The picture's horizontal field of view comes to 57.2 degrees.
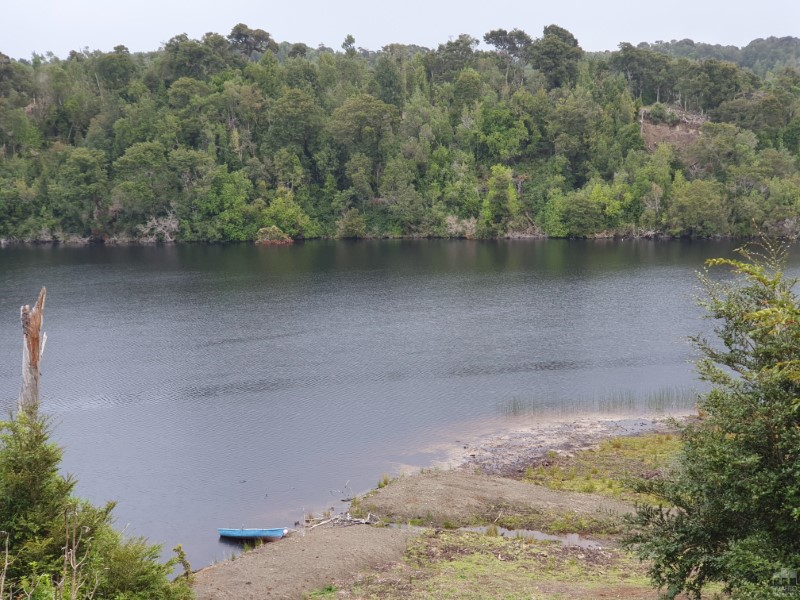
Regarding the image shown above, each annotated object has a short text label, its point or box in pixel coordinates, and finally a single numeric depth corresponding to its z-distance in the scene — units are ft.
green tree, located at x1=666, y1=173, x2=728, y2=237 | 350.64
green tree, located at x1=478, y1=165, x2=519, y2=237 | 378.12
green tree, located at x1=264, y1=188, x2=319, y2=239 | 382.63
